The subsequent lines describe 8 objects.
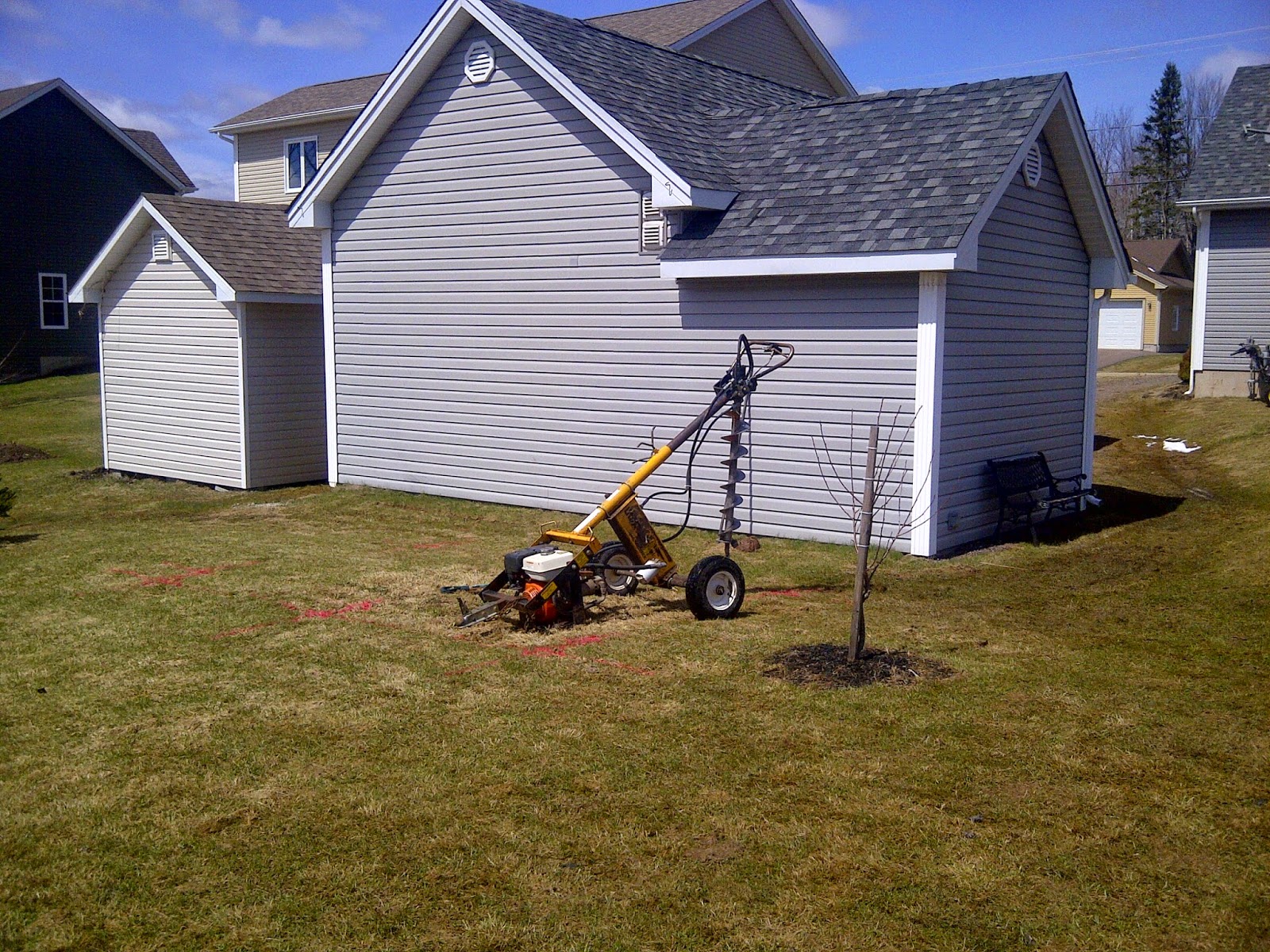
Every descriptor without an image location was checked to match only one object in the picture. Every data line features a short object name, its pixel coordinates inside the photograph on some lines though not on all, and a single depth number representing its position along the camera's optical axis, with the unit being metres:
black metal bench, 12.15
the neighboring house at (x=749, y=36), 21.45
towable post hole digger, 8.44
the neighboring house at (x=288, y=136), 29.03
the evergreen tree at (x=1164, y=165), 66.69
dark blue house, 32.69
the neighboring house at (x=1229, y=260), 24.53
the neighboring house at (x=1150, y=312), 46.56
